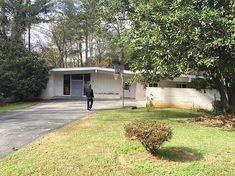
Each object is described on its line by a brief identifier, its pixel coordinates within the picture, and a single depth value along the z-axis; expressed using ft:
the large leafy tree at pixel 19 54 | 56.95
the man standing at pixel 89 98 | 39.44
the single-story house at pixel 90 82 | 61.77
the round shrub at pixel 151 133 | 15.07
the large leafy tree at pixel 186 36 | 23.53
